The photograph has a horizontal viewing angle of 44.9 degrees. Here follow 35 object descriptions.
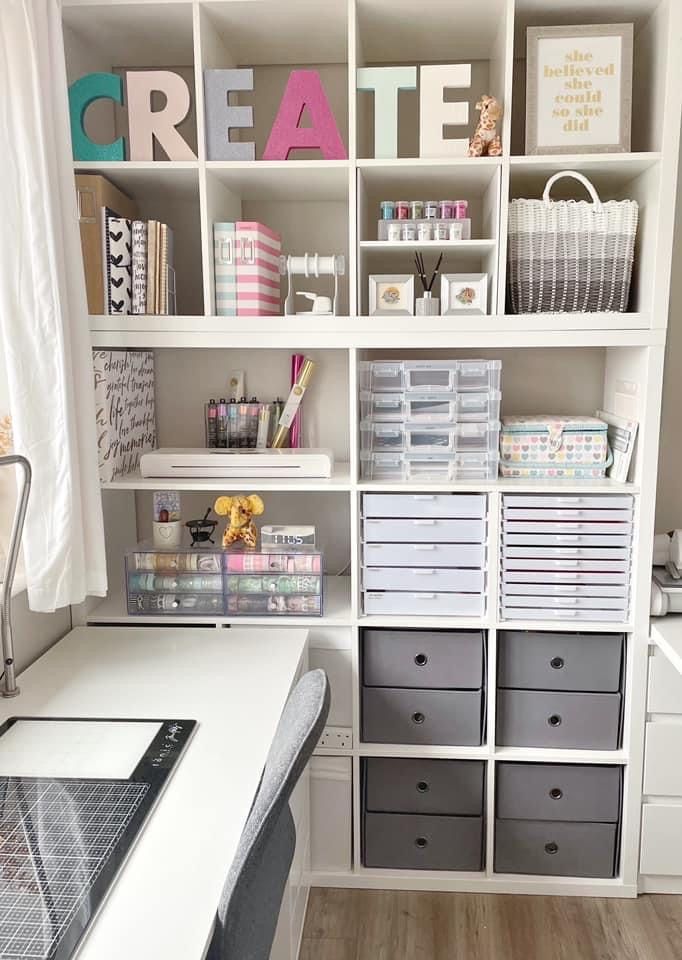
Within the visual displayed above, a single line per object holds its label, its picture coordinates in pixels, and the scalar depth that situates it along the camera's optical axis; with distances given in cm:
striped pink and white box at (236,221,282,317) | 198
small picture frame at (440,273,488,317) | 196
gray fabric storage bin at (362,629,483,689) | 210
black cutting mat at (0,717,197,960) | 104
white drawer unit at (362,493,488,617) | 206
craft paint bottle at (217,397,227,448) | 228
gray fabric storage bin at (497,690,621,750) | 211
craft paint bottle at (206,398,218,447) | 229
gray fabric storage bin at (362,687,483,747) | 212
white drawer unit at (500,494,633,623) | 202
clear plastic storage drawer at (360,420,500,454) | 206
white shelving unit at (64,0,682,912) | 190
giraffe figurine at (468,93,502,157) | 191
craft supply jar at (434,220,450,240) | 197
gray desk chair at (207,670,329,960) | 108
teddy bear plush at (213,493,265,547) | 212
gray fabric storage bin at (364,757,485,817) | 216
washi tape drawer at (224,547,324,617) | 208
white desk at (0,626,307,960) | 107
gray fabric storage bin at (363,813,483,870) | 218
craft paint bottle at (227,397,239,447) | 228
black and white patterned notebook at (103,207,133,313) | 197
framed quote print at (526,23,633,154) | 188
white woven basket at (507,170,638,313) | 194
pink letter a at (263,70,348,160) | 190
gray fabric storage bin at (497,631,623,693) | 209
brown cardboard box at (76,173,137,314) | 197
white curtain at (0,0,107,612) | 166
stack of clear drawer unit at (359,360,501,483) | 205
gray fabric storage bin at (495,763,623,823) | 214
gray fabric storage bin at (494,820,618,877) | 216
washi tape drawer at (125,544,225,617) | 210
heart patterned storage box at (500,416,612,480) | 206
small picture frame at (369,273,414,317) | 199
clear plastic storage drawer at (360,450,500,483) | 207
